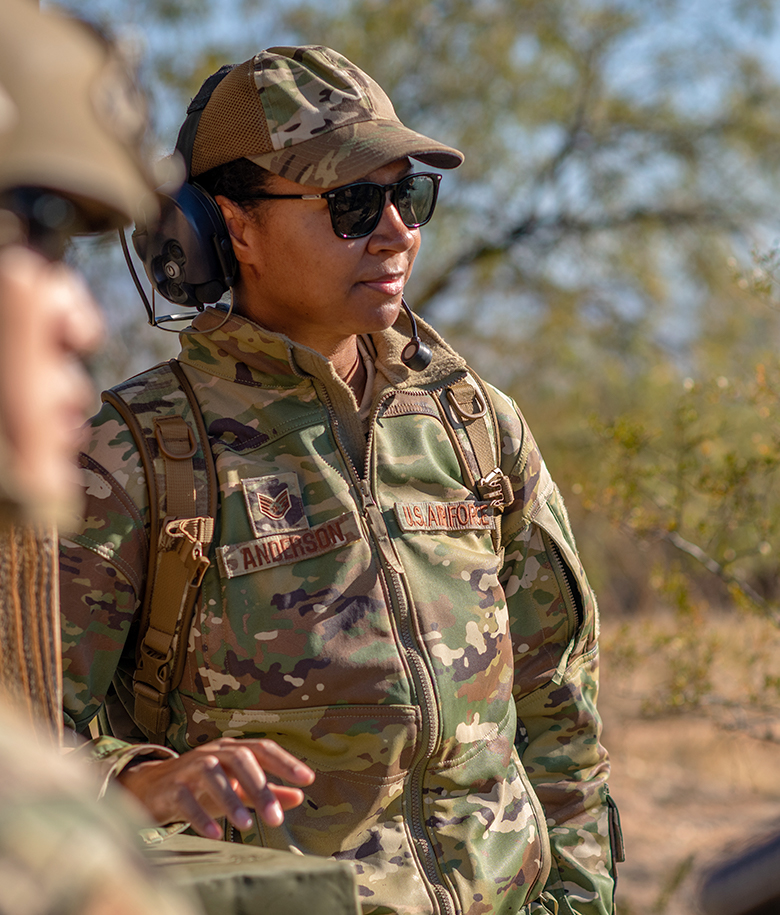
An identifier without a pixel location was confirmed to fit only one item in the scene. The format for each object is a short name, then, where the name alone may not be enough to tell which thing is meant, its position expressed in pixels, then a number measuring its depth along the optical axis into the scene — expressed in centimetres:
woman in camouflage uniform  211
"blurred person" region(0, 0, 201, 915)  128
